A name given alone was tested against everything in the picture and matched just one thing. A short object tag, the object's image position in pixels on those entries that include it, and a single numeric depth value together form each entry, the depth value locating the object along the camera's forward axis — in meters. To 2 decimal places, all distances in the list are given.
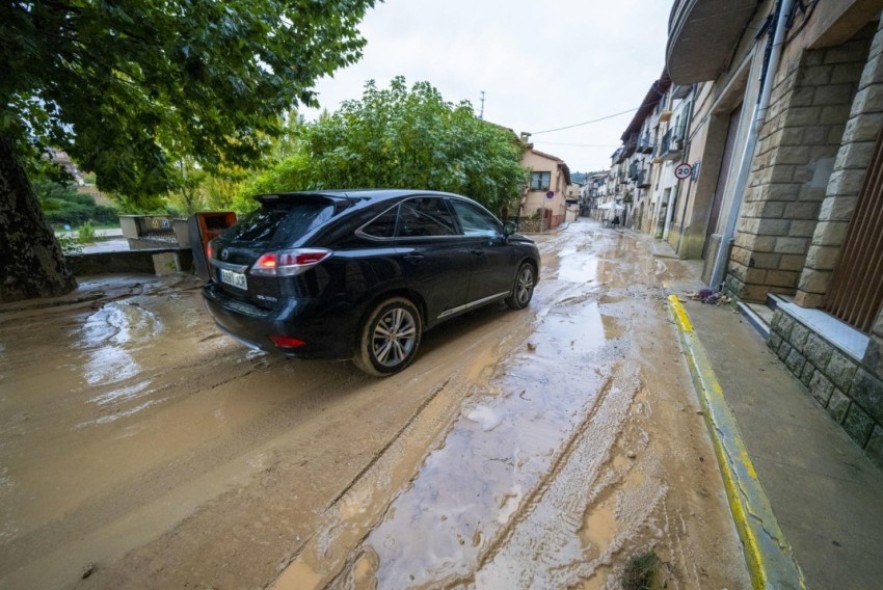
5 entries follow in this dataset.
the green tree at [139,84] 3.58
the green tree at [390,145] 9.33
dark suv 2.59
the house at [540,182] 25.92
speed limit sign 11.46
